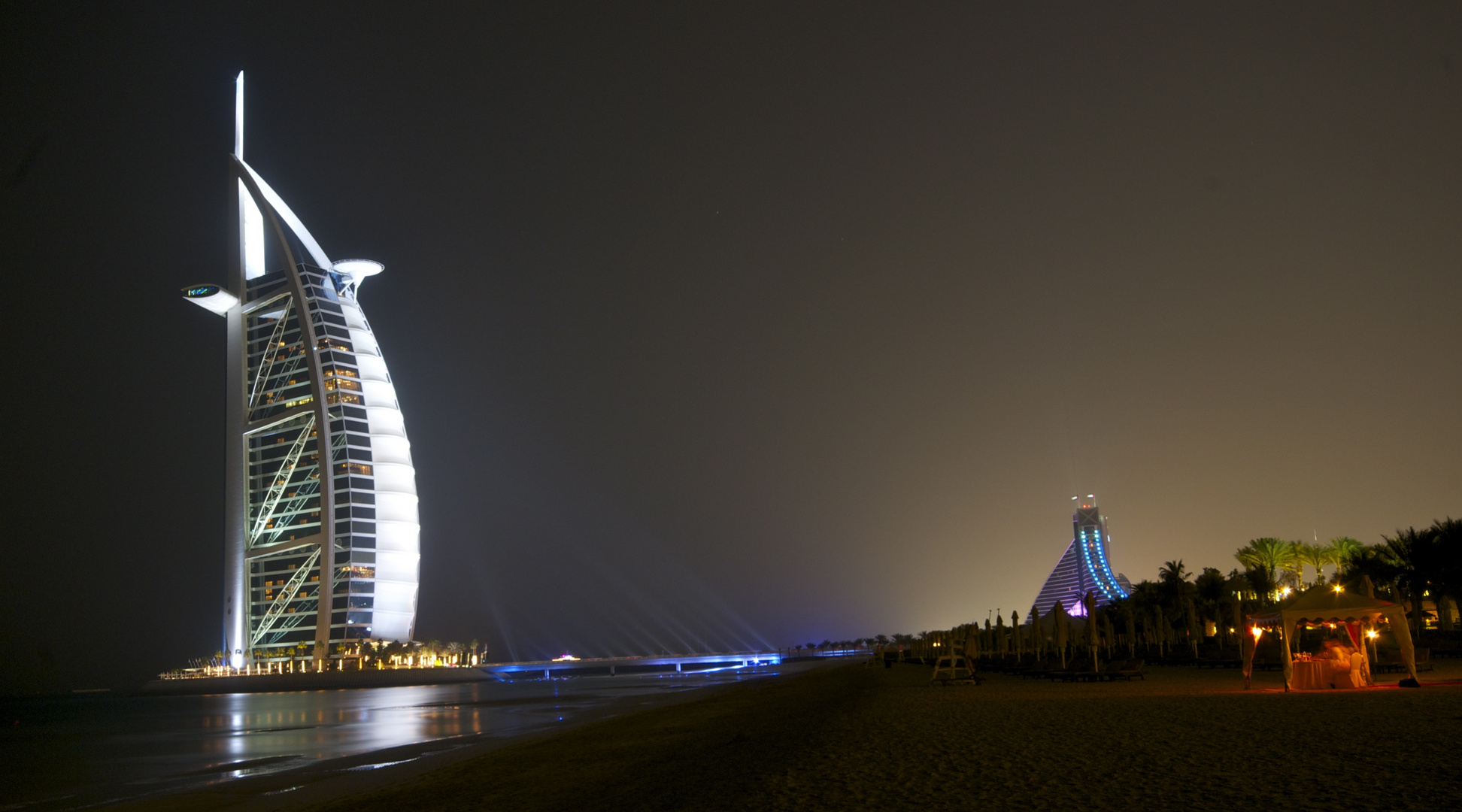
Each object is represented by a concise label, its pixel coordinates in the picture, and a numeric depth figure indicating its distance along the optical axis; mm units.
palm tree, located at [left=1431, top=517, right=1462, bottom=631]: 38406
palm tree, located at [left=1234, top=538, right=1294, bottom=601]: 61375
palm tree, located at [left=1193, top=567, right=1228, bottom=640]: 60516
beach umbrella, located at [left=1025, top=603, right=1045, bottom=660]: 42844
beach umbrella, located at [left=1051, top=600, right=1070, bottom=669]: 31578
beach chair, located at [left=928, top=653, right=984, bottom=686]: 27875
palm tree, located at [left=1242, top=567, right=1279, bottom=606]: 56375
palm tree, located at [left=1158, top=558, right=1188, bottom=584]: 59500
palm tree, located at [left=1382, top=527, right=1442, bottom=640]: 39562
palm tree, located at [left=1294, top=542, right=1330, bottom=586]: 59406
